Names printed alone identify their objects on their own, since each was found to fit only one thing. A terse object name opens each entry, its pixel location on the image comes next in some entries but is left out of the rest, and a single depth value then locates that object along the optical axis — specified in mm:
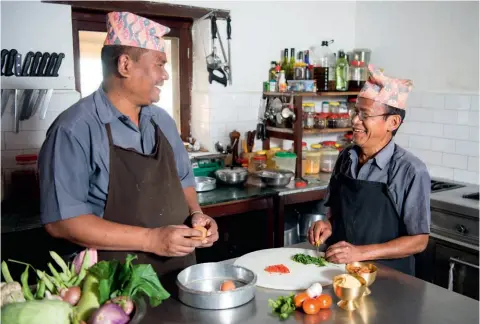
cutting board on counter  2115
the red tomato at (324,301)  1842
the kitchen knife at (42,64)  3713
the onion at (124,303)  1590
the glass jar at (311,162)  4812
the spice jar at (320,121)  4859
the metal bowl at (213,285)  1837
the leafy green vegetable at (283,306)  1803
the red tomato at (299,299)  1855
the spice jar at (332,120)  4922
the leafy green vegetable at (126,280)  1623
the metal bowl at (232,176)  4180
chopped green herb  2319
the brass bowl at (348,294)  1822
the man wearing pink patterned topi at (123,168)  2109
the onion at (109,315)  1507
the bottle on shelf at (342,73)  4961
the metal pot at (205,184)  3990
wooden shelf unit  4477
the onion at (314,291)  1878
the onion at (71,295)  1623
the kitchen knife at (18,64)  3609
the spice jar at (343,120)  4933
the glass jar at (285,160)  4527
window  4039
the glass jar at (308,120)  4812
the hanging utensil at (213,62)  4449
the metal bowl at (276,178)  4164
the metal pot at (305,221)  4590
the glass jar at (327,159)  4922
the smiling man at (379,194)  2307
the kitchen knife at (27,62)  3654
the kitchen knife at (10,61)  3584
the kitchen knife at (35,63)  3680
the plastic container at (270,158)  4664
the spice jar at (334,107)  5090
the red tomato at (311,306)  1813
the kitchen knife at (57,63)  3784
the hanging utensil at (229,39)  4530
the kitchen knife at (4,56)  3576
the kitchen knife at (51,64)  3746
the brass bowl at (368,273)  1963
